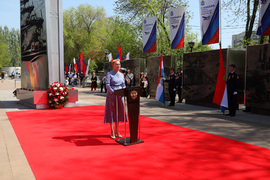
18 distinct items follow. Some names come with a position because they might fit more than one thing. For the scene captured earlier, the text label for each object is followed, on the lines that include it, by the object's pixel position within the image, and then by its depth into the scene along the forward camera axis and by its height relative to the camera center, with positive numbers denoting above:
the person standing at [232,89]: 9.16 -0.28
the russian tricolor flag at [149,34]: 15.34 +3.10
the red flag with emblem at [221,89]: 9.44 -0.31
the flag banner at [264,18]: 9.90 +2.65
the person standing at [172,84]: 11.80 -0.11
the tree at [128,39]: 30.44 +5.68
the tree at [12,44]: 94.44 +15.40
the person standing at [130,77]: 16.59 +0.35
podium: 5.47 -0.63
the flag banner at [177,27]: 13.45 +3.13
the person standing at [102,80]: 21.36 +0.18
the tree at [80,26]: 49.28 +11.78
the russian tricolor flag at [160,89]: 11.78 -0.35
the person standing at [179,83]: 13.98 -0.07
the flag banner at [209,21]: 11.25 +2.93
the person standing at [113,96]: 5.77 -0.34
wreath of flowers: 11.09 -0.60
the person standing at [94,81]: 23.38 +0.05
